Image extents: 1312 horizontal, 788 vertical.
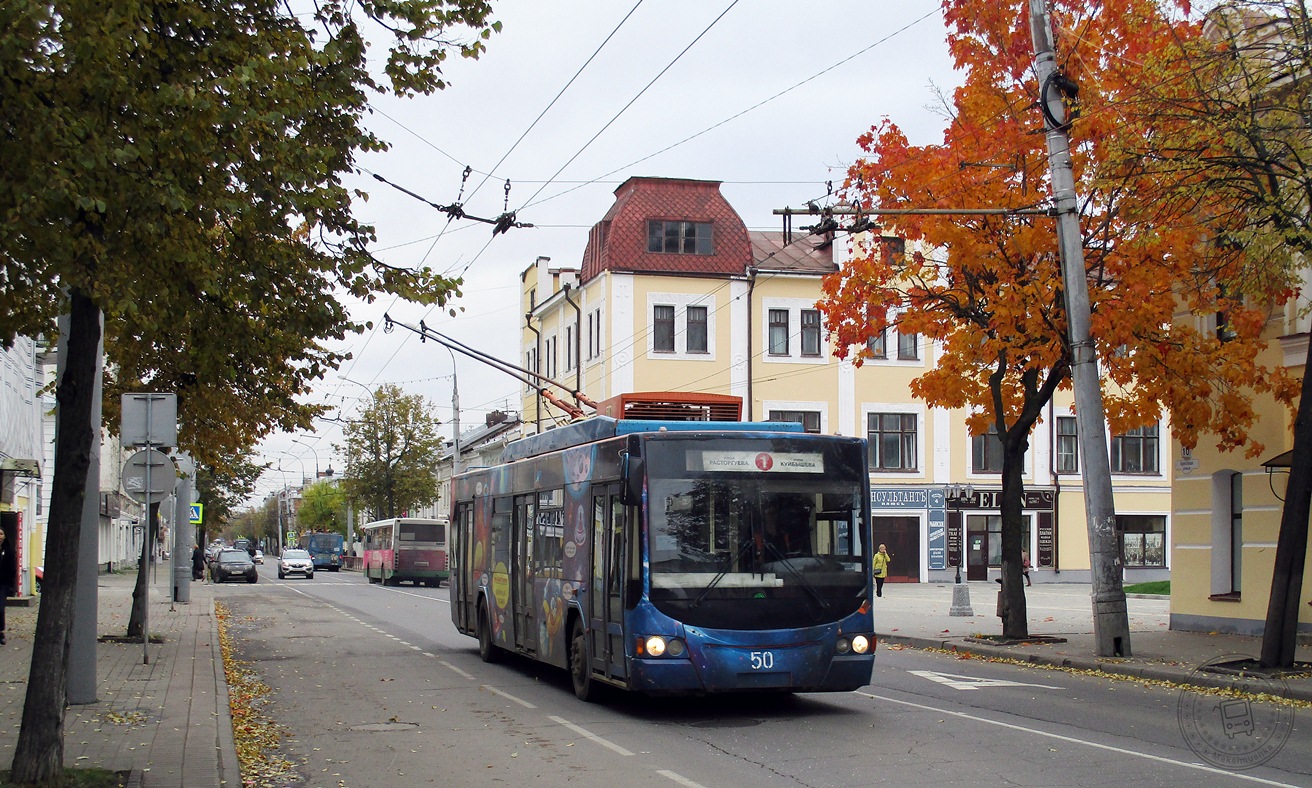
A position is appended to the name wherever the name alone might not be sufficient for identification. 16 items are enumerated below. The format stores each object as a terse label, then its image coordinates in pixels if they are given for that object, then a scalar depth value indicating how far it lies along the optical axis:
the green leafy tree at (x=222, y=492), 59.40
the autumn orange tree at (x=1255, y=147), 15.30
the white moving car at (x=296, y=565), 68.31
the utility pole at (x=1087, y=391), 18.81
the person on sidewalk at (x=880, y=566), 33.95
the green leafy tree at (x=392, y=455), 80.19
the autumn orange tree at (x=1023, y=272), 19.77
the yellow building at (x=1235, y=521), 21.55
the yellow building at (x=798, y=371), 51.12
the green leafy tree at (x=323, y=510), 126.62
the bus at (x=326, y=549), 98.94
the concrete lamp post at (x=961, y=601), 29.69
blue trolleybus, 12.58
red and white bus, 56.50
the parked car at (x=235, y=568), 59.31
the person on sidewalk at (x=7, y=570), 21.17
